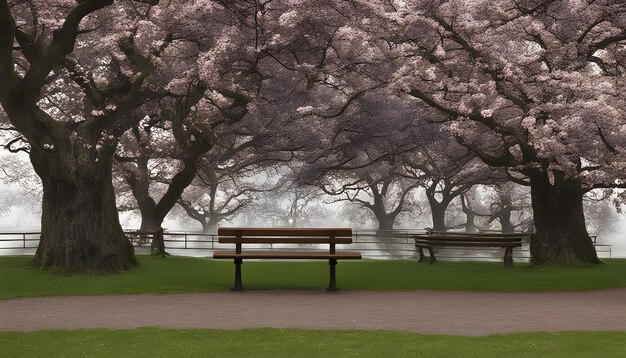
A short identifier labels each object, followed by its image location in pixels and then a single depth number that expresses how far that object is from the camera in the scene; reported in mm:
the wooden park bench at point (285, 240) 16250
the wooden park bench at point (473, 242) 24609
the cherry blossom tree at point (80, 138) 21170
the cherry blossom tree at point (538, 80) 21641
